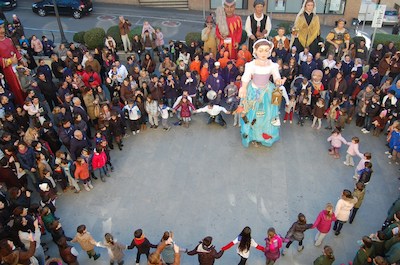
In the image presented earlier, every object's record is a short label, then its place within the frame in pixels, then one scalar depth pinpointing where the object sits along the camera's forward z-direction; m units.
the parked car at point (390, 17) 20.88
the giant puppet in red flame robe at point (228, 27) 12.40
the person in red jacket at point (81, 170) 9.16
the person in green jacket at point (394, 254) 6.63
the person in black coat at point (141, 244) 7.15
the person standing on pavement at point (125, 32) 14.87
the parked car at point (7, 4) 22.48
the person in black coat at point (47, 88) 11.52
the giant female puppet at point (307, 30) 12.80
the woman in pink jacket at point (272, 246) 7.09
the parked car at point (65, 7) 21.27
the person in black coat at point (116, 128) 10.55
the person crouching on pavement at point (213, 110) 11.33
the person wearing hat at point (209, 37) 13.05
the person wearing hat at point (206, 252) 6.83
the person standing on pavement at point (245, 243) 6.91
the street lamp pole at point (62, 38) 15.61
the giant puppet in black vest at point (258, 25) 12.82
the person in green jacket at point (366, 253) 6.73
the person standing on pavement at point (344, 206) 7.58
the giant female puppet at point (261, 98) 9.89
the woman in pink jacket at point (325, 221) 7.44
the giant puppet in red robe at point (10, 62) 11.38
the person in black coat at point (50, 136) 9.91
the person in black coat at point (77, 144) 9.52
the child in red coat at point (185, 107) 11.36
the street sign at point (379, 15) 12.88
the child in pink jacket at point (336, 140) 10.20
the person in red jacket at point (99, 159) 9.44
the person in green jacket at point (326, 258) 6.66
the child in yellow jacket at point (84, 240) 7.36
